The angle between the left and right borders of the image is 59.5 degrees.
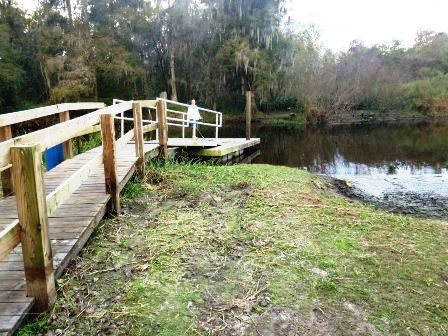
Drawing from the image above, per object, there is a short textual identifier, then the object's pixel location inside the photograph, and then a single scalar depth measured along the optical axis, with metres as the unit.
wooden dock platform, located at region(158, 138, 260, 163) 10.10
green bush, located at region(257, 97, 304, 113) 28.20
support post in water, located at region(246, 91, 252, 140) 14.87
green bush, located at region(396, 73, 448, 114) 27.30
